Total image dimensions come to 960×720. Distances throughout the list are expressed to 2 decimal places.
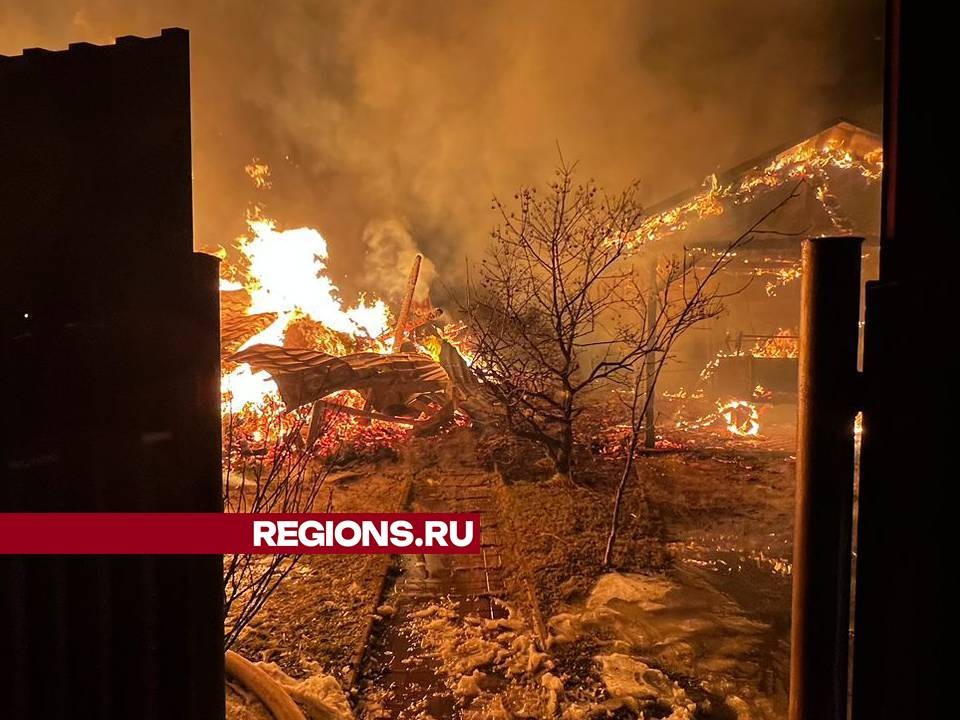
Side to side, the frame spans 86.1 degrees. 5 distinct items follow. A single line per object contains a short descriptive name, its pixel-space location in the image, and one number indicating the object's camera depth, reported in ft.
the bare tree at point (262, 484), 18.11
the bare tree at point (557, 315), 27.58
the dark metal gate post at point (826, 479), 3.14
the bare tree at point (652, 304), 21.30
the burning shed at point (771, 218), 38.93
